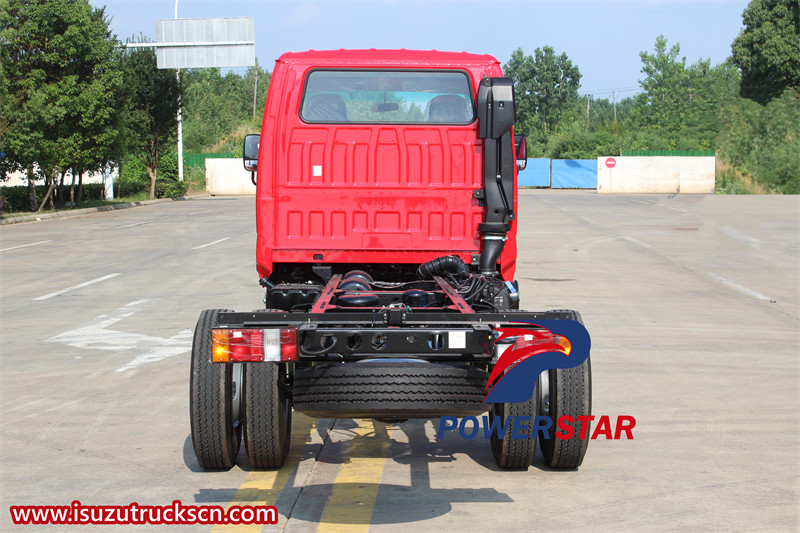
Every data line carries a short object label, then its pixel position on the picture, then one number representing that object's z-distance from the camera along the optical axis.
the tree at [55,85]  35.06
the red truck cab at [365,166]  7.34
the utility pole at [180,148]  53.34
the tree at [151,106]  48.53
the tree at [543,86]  113.50
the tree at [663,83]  102.88
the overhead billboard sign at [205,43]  47.25
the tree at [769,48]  65.12
